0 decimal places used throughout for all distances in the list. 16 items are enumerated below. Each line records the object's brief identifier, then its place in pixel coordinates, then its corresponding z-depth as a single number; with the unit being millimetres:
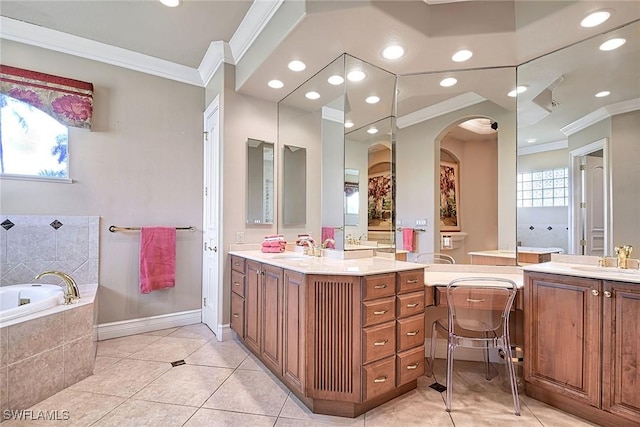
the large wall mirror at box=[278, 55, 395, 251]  2567
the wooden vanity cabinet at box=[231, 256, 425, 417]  1803
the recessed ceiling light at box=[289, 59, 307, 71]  2465
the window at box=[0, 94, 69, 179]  2557
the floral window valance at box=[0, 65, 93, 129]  2547
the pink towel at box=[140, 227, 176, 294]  3043
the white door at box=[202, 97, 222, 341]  3021
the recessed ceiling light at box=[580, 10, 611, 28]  1848
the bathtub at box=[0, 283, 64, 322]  2289
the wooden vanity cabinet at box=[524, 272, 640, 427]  1647
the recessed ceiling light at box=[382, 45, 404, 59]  2232
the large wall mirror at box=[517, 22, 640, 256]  2070
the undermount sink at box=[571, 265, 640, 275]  1842
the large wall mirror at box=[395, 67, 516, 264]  2518
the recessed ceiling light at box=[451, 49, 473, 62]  2294
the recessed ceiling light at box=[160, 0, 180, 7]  2295
